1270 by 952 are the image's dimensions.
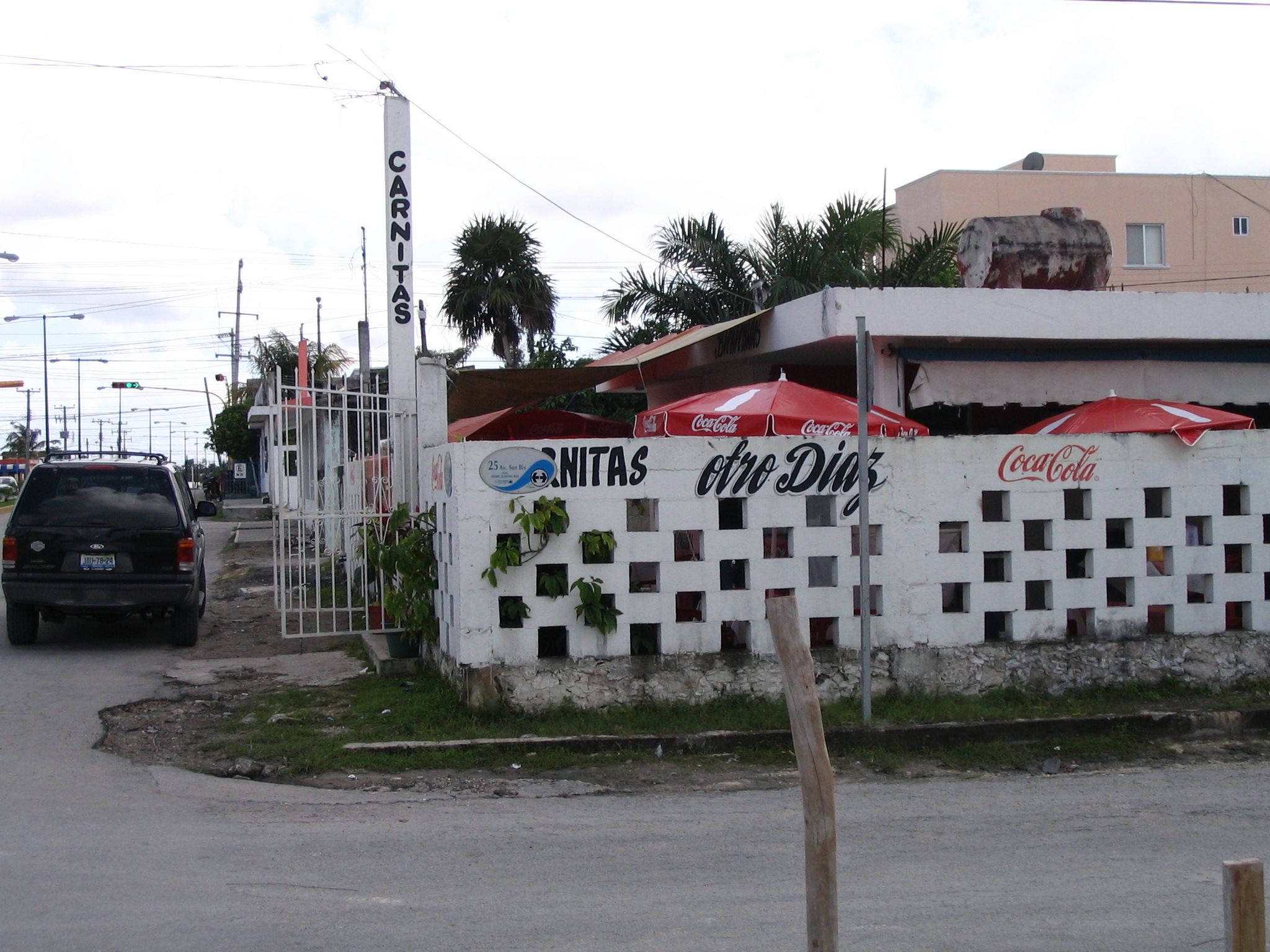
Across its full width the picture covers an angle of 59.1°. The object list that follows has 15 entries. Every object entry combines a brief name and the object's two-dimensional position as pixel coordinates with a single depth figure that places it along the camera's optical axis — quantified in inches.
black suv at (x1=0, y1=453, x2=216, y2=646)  439.2
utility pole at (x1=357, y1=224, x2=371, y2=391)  1417.3
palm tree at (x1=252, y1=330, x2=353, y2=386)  1743.4
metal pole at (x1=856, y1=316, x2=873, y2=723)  289.3
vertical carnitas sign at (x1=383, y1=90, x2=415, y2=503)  424.8
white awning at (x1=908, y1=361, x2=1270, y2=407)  466.3
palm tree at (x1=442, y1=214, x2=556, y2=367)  1117.7
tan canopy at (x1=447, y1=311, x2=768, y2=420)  456.4
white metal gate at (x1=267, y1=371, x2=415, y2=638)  382.6
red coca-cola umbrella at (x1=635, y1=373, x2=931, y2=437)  373.1
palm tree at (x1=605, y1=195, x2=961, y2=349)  693.3
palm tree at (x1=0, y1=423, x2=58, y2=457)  4104.3
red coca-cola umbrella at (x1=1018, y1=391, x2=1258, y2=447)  348.8
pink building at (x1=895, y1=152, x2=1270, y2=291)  1295.5
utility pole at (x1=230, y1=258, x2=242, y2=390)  2253.9
